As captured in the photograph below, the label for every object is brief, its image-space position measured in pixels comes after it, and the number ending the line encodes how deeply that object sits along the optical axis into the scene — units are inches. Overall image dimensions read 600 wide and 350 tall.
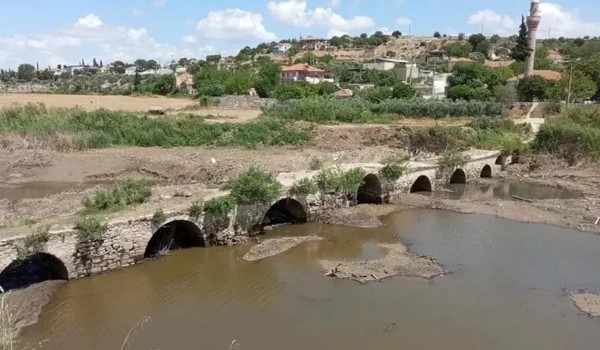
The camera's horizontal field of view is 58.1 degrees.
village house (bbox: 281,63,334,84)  3622.0
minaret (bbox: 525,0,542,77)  2532.0
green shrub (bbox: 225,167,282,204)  808.9
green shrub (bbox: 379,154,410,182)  1088.8
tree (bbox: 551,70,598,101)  2223.2
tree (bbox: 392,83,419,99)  2486.5
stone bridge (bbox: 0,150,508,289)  637.9
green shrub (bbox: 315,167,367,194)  959.2
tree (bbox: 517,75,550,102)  2281.0
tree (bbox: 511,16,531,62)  2576.3
